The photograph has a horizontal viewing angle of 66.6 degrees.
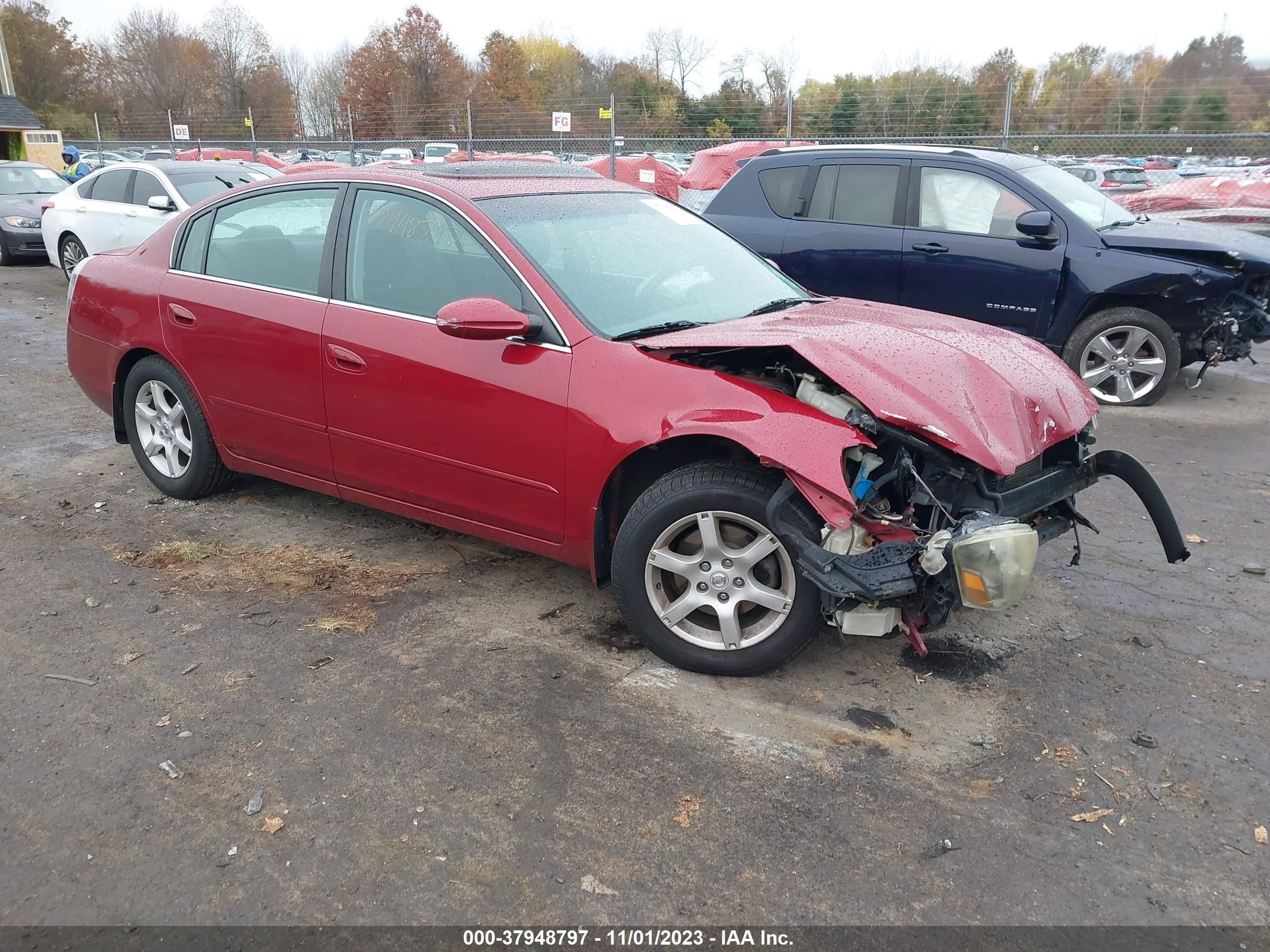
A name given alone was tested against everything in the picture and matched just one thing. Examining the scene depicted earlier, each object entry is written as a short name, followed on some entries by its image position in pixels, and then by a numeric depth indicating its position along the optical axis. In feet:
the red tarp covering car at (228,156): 78.23
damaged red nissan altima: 10.32
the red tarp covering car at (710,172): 53.98
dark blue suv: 22.94
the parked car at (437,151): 71.92
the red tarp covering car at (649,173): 54.60
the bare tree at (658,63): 159.64
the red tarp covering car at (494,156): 54.73
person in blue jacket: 55.31
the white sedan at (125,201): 34.91
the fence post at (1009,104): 42.88
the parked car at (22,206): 46.24
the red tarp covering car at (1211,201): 46.34
